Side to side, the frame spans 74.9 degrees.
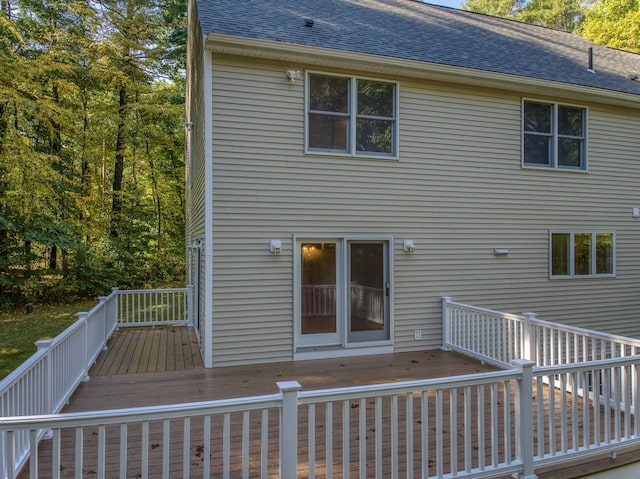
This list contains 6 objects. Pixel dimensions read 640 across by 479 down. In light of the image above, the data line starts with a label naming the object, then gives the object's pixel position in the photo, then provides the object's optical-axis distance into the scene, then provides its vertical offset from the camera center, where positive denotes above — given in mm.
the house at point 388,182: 6195 +888
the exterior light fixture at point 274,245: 6281 -168
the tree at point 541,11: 21438 +11814
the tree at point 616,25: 16969 +8896
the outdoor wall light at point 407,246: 6977 -195
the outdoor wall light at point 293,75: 6355 +2422
